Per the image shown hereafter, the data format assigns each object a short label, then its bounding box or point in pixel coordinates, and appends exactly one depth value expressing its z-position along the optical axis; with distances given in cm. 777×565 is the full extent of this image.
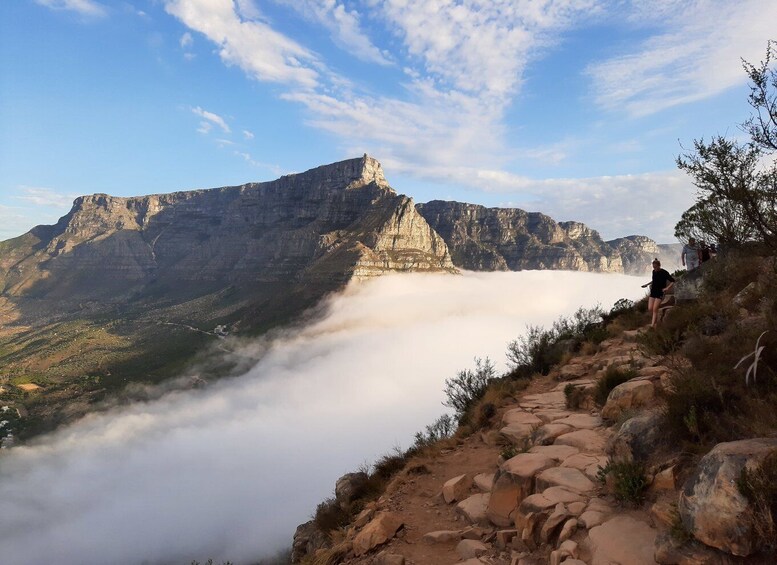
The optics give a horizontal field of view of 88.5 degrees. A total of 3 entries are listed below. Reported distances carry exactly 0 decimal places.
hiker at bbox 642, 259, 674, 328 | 1411
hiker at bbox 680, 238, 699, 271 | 1647
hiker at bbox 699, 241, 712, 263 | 1566
